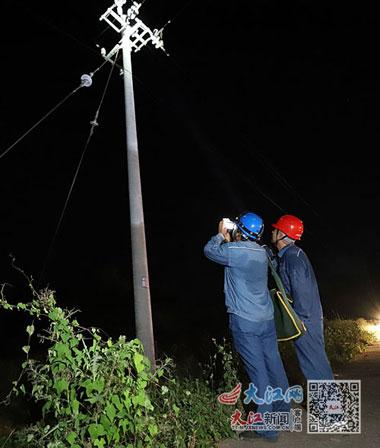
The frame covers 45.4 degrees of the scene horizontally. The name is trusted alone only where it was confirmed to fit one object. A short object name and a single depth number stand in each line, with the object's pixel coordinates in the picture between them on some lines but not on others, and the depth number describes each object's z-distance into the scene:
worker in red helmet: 4.85
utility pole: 5.70
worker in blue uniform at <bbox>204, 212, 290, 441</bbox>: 4.30
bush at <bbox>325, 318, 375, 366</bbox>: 9.08
